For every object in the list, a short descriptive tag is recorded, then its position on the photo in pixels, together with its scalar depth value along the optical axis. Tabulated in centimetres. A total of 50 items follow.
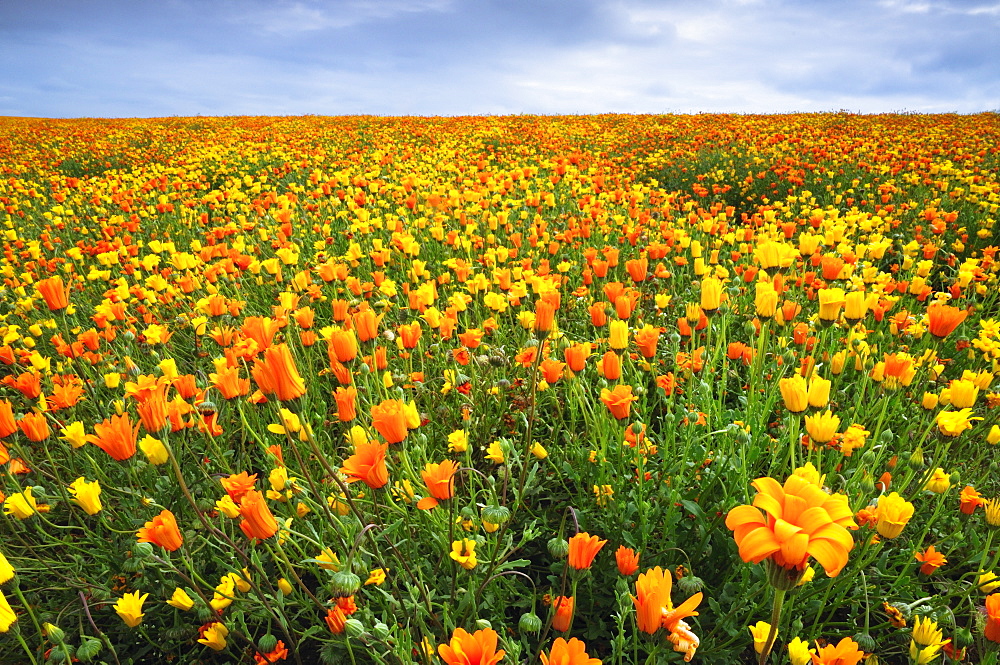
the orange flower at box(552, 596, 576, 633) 47
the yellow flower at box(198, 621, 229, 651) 57
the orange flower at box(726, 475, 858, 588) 31
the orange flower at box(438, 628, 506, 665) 38
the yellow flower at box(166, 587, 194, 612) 56
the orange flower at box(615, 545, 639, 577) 52
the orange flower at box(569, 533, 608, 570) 46
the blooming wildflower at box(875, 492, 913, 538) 49
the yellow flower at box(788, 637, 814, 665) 41
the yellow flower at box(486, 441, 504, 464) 70
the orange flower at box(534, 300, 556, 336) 60
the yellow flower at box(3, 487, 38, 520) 63
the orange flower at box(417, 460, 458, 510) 47
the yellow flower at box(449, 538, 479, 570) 53
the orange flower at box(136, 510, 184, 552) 50
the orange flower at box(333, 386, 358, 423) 54
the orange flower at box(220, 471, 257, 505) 54
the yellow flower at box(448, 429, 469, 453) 64
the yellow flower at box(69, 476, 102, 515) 55
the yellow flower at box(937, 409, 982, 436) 57
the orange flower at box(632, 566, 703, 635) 40
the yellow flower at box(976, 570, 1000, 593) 52
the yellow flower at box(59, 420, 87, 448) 65
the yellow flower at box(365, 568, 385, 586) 53
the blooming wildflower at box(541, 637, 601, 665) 38
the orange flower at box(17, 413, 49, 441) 64
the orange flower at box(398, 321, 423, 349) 74
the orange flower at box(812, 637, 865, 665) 41
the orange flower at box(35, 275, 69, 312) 93
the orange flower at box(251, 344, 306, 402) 49
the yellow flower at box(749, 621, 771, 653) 46
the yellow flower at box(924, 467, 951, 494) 60
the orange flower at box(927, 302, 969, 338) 69
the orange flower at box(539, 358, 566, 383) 70
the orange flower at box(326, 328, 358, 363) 61
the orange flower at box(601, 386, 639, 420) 58
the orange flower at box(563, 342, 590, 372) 64
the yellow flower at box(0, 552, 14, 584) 45
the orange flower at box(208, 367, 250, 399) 60
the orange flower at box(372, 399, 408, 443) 49
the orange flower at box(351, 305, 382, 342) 66
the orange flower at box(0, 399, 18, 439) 63
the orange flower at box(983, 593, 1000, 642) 45
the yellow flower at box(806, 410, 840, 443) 52
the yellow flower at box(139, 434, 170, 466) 56
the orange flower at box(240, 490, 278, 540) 45
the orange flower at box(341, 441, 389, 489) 45
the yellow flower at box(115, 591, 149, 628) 56
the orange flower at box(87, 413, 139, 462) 52
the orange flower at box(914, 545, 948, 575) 57
